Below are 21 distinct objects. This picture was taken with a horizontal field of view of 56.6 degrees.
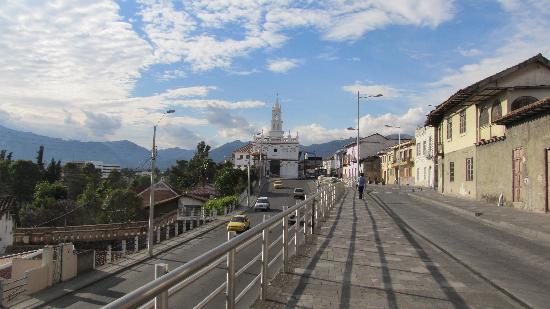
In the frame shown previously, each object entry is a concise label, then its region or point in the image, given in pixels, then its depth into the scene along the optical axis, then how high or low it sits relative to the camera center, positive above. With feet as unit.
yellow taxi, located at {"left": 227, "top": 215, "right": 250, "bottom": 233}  126.31 -11.08
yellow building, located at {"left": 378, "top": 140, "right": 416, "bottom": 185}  226.99 +9.57
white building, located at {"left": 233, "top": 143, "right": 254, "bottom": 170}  428.15 +19.73
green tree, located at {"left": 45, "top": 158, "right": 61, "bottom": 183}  295.07 +1.39
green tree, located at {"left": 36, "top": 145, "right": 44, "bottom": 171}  303.89 +11.32
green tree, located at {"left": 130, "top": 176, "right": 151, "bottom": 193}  248.36 -2.94
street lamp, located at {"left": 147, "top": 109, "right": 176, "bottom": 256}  106.01 -4.29
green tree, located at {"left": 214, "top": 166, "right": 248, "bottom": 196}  251.80 -1.92
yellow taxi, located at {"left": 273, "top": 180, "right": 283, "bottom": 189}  297.12 -2.87
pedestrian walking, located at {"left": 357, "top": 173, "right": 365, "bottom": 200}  101.19 -0.42
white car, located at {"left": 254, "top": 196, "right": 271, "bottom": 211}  190.59 -9.46
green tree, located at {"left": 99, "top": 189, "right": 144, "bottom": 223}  160.97 -9.63
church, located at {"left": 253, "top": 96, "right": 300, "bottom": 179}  433.48 +21.12
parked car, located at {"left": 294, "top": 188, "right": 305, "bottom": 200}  223.59 -6.01
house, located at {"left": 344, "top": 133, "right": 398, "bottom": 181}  337.31 +23.62
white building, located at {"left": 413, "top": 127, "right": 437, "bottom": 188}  188.24 +9.69
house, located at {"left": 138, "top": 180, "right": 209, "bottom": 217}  202.94 -8.75
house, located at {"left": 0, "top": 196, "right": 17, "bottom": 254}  133.08 -13.06
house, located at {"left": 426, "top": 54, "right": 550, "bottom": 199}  79.20 +12.45
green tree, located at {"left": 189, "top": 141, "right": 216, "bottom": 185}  315.99 +6.45
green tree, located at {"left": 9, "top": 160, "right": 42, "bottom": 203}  237.66 -2.05
